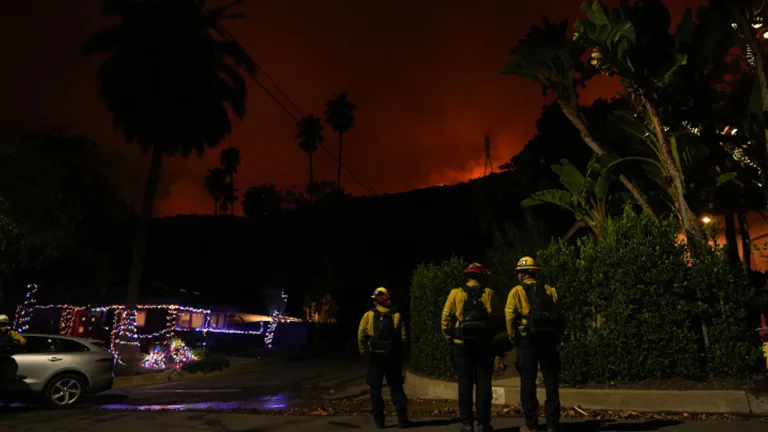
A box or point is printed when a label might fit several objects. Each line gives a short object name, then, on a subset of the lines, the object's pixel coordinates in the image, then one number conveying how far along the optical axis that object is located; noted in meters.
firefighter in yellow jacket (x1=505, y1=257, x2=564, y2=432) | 6.21
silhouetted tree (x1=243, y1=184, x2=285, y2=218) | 62.81
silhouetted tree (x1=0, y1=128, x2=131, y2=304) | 17.98
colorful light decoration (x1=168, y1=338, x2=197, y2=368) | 19.53
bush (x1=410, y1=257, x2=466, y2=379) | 10.84
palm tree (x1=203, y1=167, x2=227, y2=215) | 77.56
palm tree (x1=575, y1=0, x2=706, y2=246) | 10.50
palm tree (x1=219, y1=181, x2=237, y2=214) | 77.44
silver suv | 10.67
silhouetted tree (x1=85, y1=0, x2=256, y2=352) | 21.94
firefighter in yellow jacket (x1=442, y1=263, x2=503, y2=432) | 6.13
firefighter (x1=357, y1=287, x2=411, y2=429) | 7.20
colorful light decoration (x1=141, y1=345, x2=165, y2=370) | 18.75
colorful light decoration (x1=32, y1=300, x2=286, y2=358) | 19.72
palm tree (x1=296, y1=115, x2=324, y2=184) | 63.09
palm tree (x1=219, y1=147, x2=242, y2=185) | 76.01
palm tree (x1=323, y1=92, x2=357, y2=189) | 61.97
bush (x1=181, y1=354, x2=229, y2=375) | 18.67
